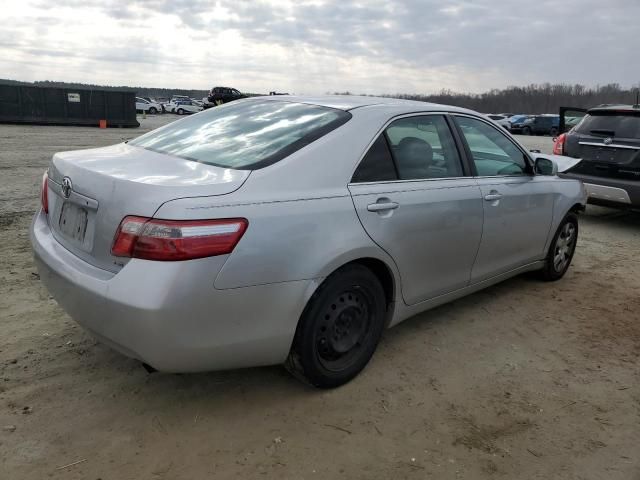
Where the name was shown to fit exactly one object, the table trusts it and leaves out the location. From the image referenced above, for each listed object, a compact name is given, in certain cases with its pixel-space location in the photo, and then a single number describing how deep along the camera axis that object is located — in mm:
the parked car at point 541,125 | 40031
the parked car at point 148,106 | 51169
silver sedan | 2326
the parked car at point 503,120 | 43578
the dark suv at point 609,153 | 6840
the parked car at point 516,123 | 42969
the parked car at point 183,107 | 53681
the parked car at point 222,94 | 41753
